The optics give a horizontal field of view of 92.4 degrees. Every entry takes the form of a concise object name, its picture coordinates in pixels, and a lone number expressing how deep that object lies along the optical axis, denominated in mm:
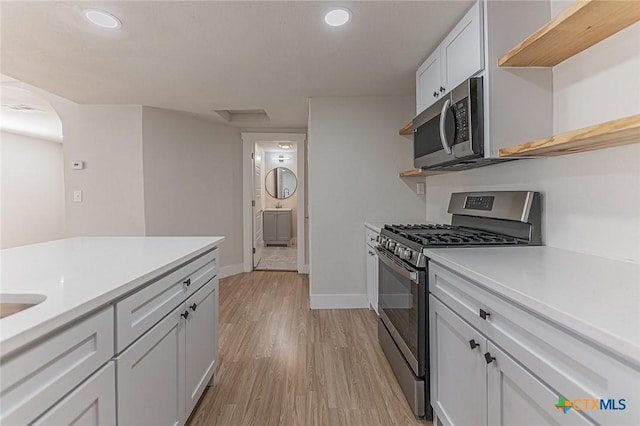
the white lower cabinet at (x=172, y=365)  1021
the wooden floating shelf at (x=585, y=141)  875
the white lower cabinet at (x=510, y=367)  630
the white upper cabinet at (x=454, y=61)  1597
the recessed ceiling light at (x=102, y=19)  1744
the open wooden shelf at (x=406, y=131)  2798
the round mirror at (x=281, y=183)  6703
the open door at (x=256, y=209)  4910
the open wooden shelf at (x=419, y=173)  2532
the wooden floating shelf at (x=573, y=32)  1019
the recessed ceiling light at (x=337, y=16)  1743
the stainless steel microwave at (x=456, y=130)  1560
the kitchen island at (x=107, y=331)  659
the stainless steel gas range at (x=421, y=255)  1536
